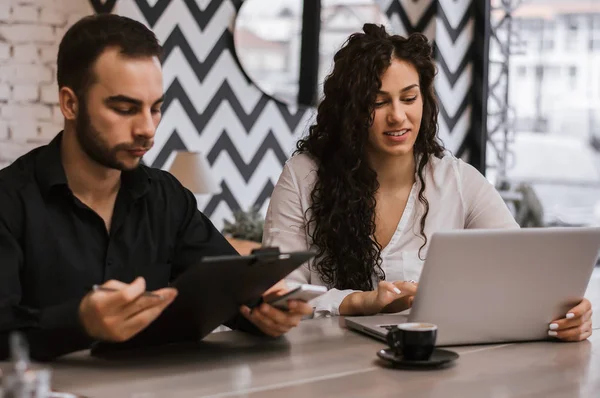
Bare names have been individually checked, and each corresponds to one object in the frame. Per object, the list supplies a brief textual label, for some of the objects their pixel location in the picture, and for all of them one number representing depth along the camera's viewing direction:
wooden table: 1.81
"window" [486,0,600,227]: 4.76
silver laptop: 2.04
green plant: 4.15
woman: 2.57
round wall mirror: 4.55
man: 2.07
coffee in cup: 1.93
